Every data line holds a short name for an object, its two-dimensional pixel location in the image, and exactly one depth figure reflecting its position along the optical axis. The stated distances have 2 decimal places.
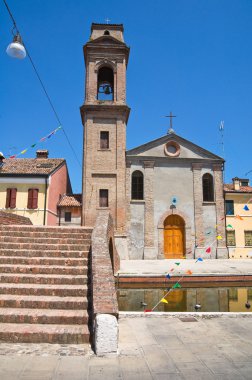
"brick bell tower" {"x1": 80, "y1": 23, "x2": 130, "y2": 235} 21.09
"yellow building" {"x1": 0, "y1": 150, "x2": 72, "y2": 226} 22.58
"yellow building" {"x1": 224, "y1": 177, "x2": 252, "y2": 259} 22.75
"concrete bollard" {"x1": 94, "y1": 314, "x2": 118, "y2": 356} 3.93
